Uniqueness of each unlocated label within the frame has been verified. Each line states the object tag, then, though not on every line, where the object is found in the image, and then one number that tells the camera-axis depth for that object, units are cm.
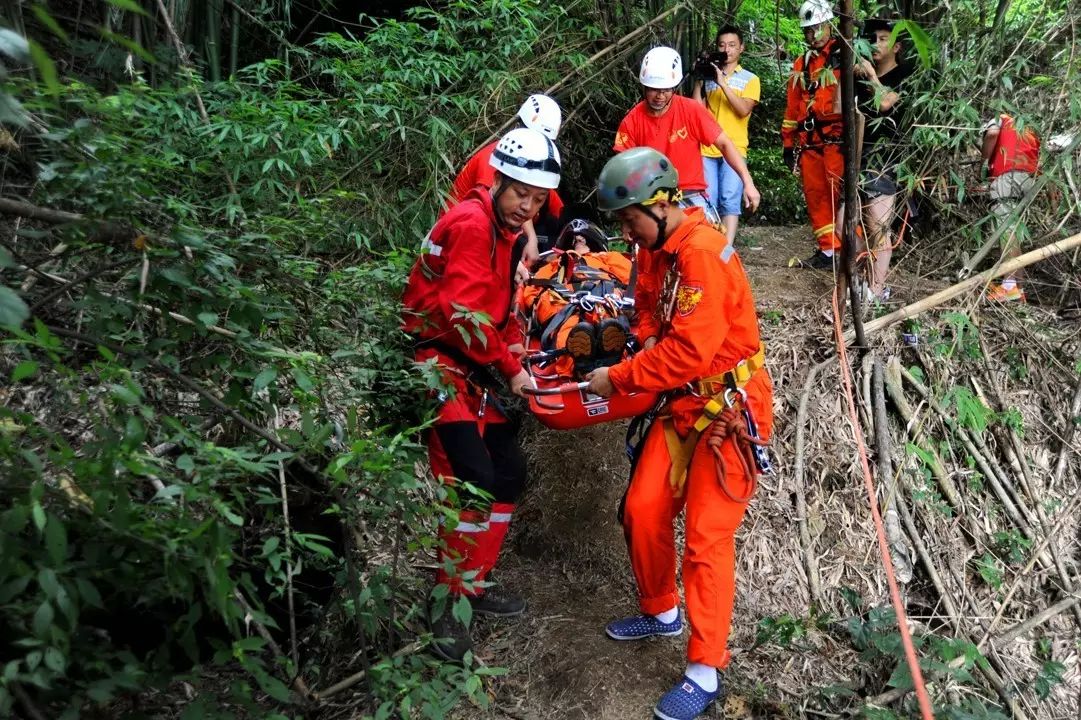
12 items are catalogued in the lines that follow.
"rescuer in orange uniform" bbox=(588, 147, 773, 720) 337
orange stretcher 417
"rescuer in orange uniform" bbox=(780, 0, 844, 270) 595
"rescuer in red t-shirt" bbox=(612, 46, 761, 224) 568
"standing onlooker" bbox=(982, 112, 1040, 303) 571
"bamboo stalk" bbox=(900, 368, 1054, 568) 526
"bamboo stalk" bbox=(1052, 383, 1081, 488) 564
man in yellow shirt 647
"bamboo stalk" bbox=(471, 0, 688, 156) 673
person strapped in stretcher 430
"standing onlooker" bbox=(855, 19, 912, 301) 581
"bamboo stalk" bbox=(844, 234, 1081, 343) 561
